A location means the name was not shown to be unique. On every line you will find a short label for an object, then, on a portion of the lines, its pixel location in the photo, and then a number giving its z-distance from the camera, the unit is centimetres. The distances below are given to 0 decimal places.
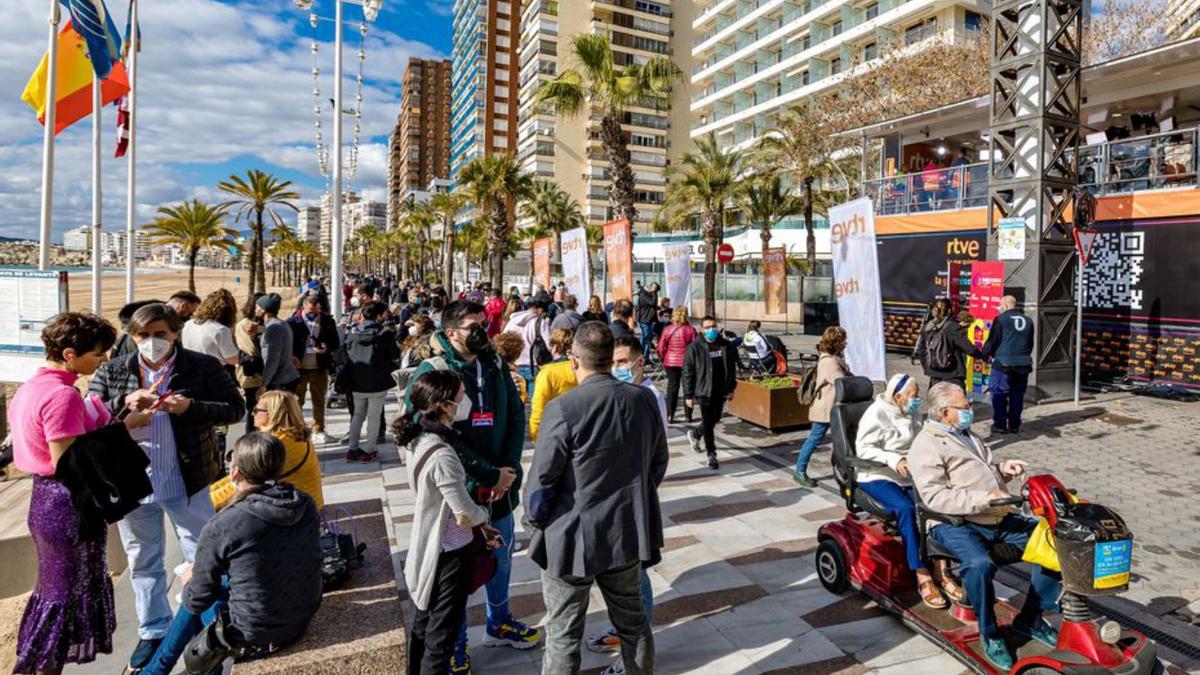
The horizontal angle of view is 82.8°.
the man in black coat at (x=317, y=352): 821
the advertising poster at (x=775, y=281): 2873
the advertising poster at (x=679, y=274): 1370
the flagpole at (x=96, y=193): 1102
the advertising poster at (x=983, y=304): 1148
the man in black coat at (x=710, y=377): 772
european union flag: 980
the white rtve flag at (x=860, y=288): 715
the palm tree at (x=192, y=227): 3509
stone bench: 295
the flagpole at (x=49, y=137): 782
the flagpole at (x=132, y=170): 1359
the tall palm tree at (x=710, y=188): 2852
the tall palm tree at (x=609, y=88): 1922
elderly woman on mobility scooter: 403
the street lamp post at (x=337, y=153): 1453
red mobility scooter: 304
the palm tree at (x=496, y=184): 3662
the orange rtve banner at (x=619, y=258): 1302
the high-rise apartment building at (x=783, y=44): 4138
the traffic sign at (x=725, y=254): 2055
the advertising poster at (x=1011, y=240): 1229
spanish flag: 1018
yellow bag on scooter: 329
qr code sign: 1265
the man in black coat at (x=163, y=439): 357
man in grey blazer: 289
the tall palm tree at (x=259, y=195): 3127
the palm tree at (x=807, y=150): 3125
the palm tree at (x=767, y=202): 3300
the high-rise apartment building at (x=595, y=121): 7081
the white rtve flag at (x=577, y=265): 1377
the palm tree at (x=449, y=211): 4531
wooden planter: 961
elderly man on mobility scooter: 351
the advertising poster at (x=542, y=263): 1717
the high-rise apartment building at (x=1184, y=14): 3346
